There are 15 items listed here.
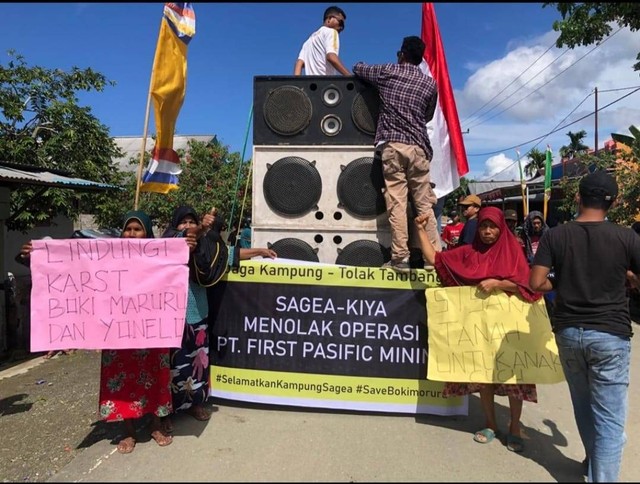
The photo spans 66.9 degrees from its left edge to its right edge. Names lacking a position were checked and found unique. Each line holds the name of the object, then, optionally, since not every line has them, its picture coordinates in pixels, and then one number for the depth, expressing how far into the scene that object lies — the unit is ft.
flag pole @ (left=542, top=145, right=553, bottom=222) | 36.55
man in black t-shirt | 8.31
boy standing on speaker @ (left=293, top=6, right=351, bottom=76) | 15.60
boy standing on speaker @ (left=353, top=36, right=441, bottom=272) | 12.76
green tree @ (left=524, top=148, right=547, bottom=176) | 150.82
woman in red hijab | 10.18
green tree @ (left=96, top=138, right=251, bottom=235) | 52.75
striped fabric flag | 12.75
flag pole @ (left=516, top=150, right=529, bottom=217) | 36.75
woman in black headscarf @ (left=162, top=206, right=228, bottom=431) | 10.85
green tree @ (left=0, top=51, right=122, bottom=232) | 27.32
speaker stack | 13.89
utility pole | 100.70
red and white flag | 15.17
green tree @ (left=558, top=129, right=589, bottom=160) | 140.56
